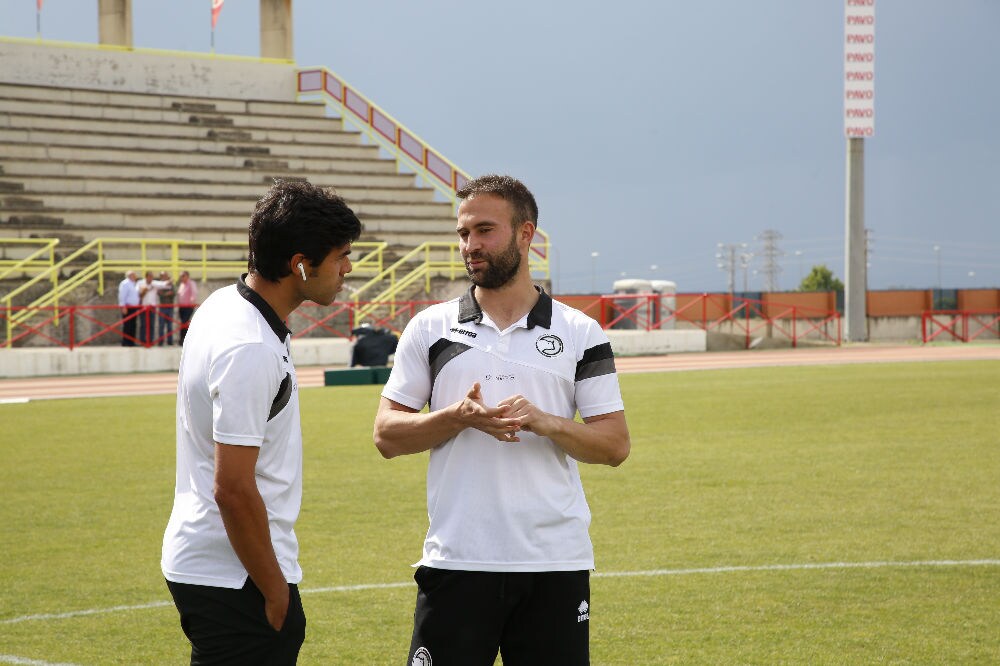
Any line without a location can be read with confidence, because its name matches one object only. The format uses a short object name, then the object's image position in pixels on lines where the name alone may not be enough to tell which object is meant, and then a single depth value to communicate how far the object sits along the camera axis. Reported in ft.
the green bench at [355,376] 74.18
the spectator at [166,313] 91.81
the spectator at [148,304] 89.61
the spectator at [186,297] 92.38
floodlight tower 139.95
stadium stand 116.37
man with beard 12.39
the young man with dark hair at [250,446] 10.41
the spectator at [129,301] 90.53
